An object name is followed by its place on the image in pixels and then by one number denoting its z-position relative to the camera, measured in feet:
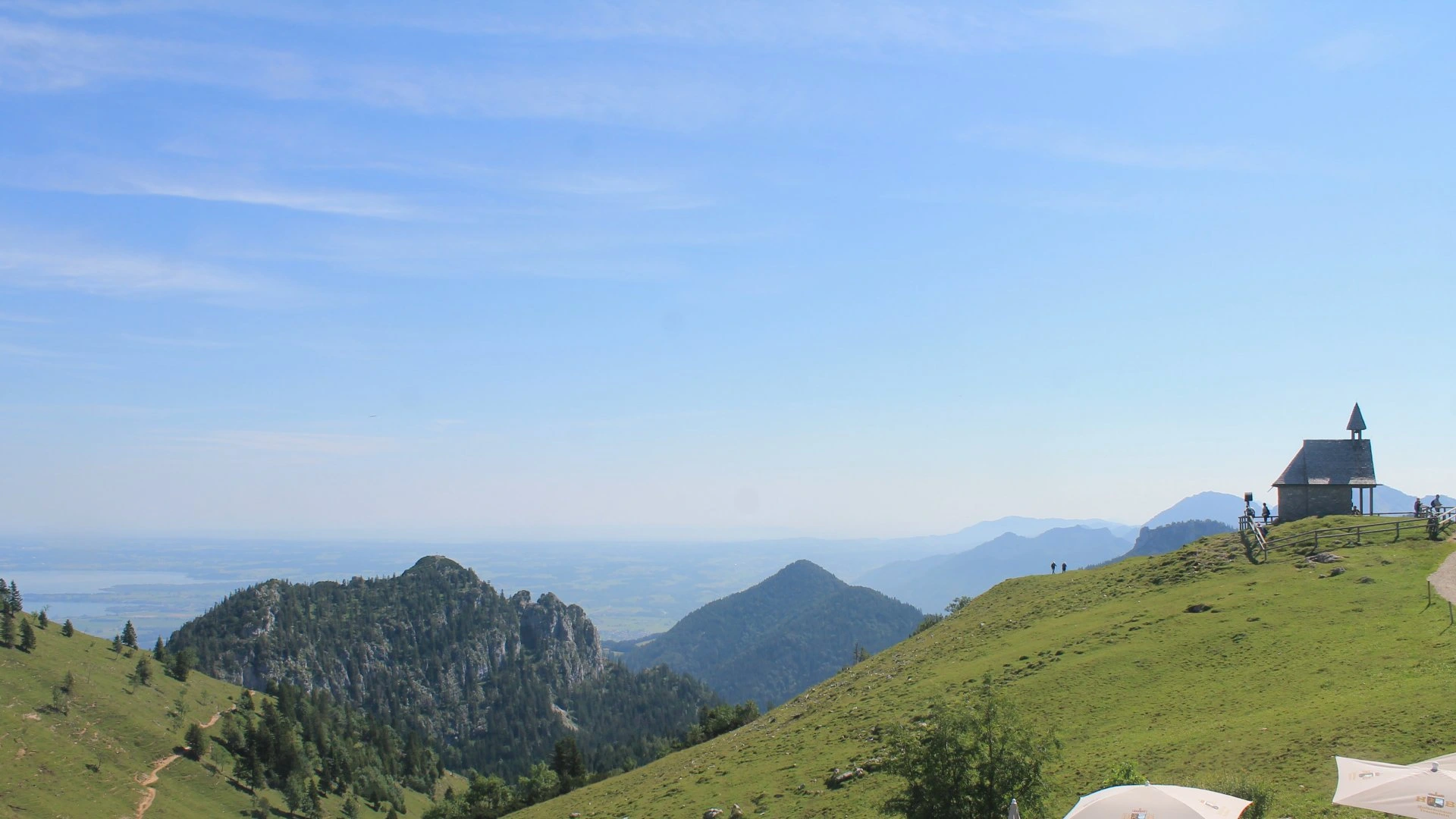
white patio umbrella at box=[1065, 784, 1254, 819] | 68.80
